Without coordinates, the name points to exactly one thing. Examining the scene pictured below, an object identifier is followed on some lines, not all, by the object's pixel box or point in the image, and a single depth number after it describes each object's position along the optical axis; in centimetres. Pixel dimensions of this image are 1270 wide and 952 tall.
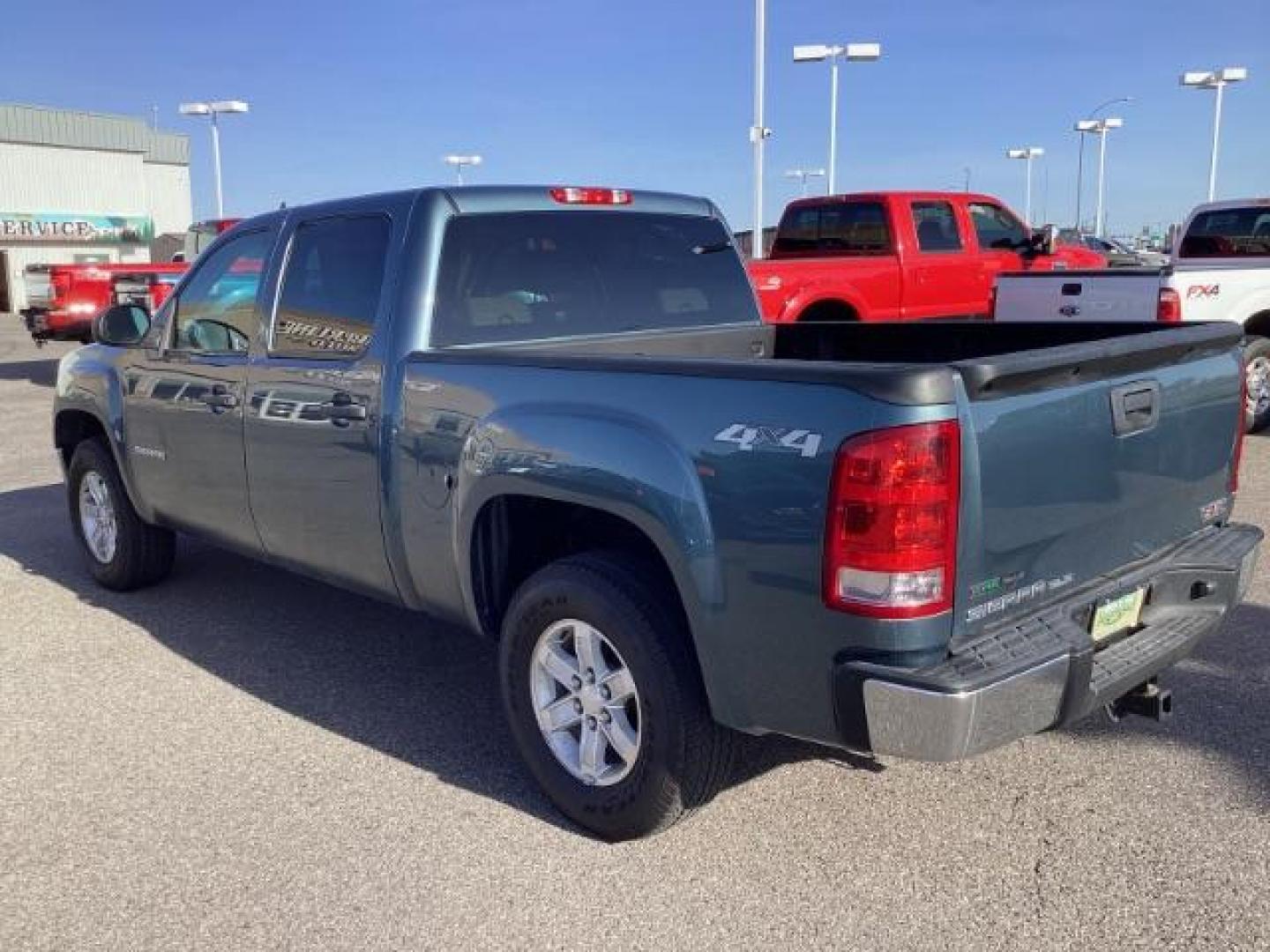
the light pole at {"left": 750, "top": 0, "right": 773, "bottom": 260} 2236
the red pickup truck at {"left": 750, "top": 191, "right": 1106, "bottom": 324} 1062
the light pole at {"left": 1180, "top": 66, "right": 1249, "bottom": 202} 3359
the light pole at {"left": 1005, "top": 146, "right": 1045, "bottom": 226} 5391
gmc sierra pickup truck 263
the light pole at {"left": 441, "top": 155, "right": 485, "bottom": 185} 4450
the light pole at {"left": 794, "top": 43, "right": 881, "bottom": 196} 2841
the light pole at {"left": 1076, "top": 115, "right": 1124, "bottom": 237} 4678
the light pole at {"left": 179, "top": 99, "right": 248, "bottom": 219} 3566
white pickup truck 839
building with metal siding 4222
